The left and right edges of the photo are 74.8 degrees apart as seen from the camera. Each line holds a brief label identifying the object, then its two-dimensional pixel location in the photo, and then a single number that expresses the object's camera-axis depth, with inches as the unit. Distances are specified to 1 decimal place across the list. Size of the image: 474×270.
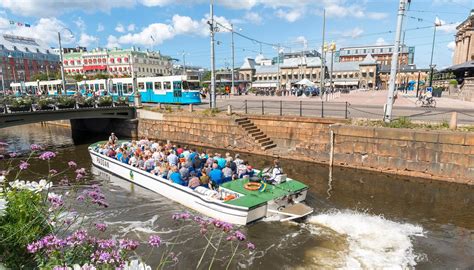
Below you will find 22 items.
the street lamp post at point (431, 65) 1651.7
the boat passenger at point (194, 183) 451.2
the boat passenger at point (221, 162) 499.4
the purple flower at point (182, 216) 145.1
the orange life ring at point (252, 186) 426.6
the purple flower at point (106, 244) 110.8
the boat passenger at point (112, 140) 714.8
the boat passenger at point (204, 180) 456.4
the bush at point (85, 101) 998.4
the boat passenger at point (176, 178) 471.8
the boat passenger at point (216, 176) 457.7
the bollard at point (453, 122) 579.9
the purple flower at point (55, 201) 129.0
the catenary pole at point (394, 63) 584.7
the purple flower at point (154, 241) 116.2
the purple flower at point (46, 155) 147.5
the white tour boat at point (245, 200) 392.8
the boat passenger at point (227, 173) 469.0
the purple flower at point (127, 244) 108.8
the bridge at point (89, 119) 847.1
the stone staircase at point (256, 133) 801.6
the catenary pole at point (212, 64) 921.7
